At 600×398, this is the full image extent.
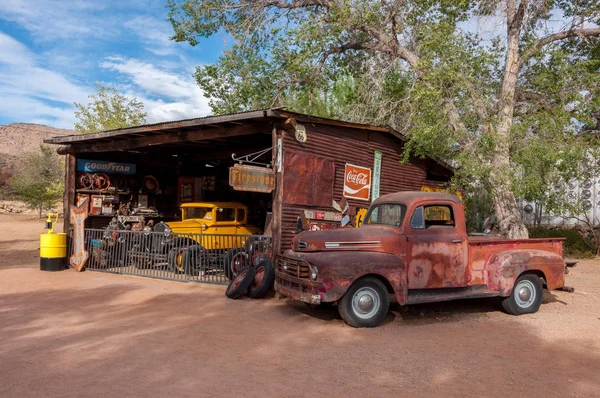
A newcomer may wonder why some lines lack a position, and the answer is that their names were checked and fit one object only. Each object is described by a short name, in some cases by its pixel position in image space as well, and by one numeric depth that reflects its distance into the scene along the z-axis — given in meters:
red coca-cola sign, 10.72
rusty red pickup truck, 6.44
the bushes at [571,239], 15.60
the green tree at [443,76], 10.75
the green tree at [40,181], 33.66
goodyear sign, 13.55
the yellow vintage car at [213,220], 12.12
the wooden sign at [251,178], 8.55
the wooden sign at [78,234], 12.09
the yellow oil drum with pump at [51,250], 11.91
